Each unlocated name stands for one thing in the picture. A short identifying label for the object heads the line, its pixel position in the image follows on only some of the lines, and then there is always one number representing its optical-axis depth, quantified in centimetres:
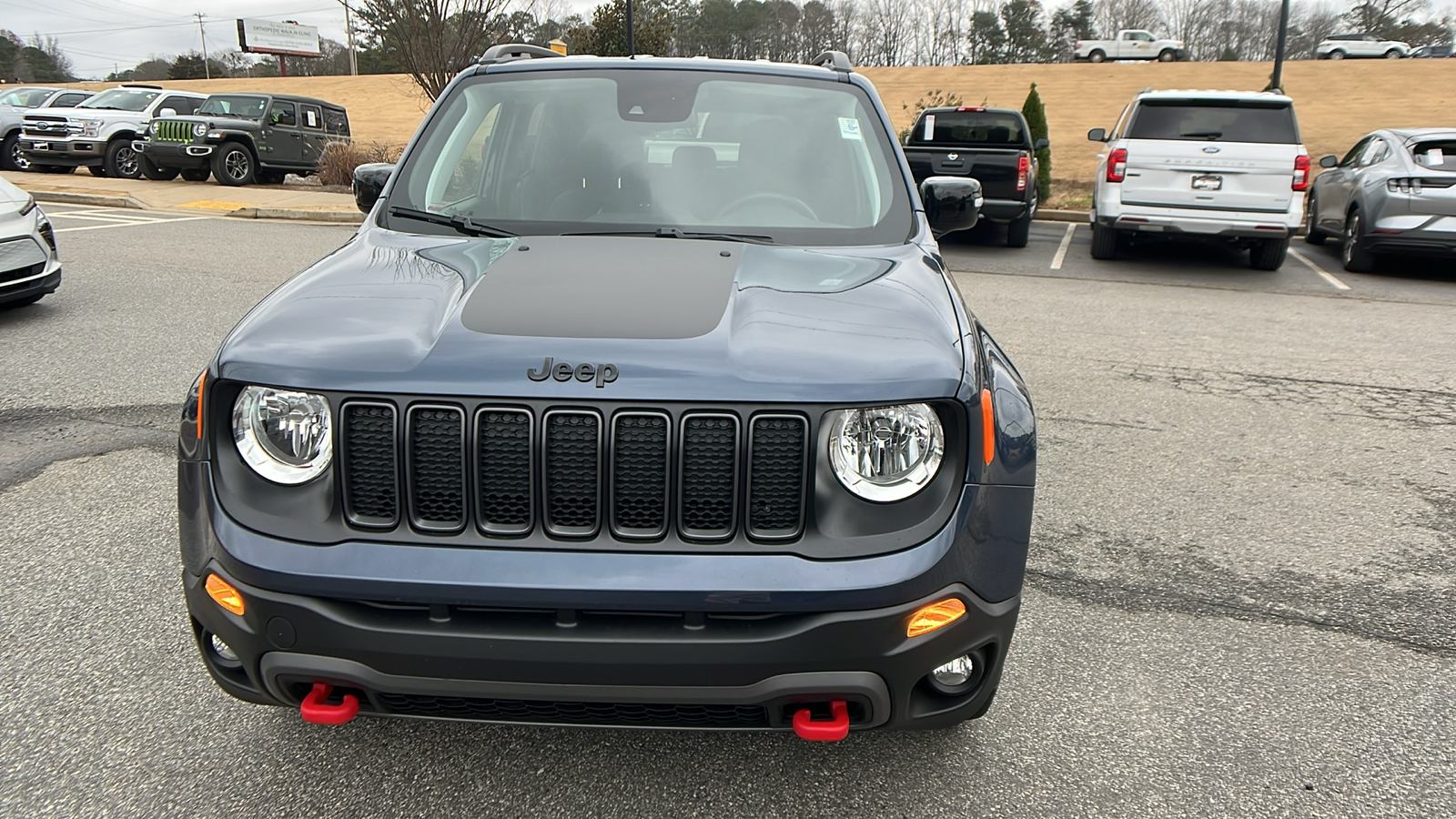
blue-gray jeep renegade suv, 197
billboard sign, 8331
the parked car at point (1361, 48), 5138
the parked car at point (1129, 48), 5709
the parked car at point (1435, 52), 5259
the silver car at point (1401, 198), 1079
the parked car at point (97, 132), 2078
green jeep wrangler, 1939
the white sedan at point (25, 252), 723
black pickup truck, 1274
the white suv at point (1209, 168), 1080
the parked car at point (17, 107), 2219
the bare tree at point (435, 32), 2012
